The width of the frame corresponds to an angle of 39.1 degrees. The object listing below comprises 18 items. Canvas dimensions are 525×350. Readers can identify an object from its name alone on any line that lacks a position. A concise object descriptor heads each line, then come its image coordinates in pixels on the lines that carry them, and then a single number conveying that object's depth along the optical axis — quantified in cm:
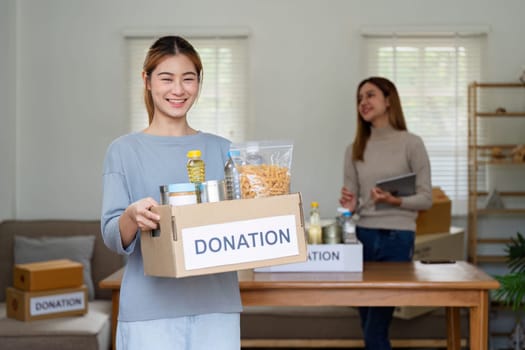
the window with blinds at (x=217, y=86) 467
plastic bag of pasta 157
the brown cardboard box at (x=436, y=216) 411
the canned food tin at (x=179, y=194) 147
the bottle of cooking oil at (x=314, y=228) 276
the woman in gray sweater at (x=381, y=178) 310
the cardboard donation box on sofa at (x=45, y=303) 354
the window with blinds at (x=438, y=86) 465
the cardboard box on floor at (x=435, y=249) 394
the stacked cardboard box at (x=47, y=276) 355
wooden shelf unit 440
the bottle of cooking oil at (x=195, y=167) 152
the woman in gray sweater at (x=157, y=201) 158
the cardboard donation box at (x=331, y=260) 270
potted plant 343
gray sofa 338
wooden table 252
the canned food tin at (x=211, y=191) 150
